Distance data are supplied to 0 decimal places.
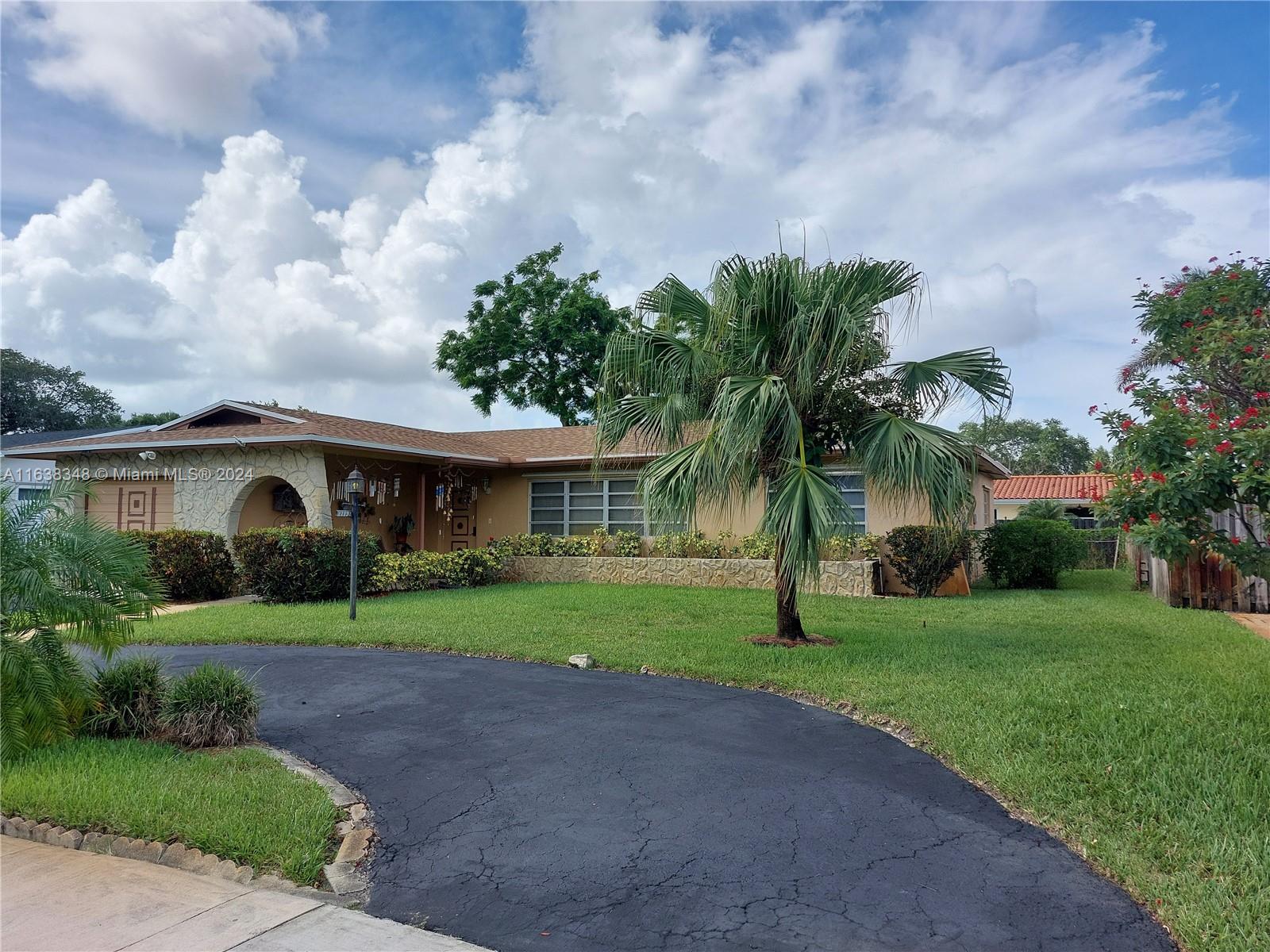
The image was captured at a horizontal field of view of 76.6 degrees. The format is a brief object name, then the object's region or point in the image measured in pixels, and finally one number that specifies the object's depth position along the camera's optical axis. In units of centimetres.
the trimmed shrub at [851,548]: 1579
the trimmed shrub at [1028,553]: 1725
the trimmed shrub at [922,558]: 1492
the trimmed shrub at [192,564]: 1466
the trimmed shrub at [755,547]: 1661
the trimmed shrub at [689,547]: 1705
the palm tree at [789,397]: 864
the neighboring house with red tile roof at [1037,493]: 3069
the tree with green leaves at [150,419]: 4125
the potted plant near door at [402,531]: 1845
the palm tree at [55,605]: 516
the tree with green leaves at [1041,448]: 4934
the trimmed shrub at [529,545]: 1825
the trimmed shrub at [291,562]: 1366
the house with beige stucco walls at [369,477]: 1584
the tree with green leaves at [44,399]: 4012
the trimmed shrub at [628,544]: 1780
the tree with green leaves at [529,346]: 3086
